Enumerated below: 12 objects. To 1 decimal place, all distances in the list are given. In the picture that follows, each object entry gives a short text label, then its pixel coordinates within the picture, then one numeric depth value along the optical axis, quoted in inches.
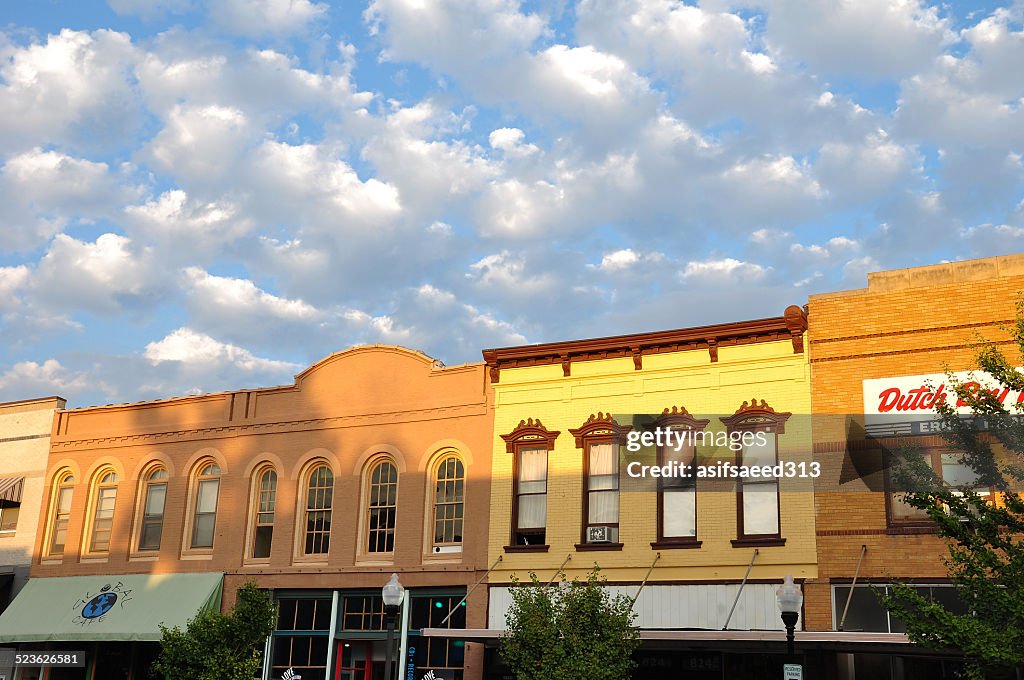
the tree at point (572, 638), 791.7
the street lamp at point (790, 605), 693.9
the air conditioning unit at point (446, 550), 1040.2
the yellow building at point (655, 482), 903.1
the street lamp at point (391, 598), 782.5
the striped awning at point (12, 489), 1283.2
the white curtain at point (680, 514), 941.2
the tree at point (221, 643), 941.2
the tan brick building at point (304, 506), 1049.5
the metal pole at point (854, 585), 807.5
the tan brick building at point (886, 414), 839.1
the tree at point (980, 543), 625.9
